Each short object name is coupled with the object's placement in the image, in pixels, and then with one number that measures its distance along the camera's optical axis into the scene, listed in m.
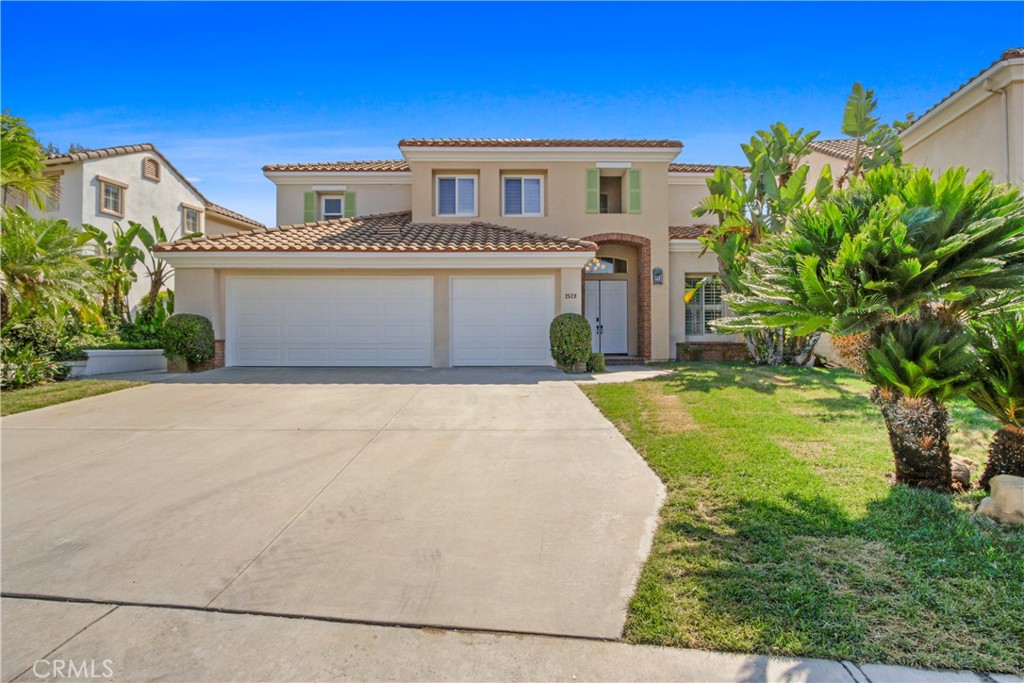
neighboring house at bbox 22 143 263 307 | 17.67
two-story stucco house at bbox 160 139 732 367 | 13.30
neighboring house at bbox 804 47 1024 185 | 11.12
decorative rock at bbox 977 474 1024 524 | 3.89
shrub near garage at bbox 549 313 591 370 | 12.48
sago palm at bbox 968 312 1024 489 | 4.15
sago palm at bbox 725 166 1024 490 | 3.92
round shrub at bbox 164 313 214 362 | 12.48
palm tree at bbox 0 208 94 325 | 9.36
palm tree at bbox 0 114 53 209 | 9.61
